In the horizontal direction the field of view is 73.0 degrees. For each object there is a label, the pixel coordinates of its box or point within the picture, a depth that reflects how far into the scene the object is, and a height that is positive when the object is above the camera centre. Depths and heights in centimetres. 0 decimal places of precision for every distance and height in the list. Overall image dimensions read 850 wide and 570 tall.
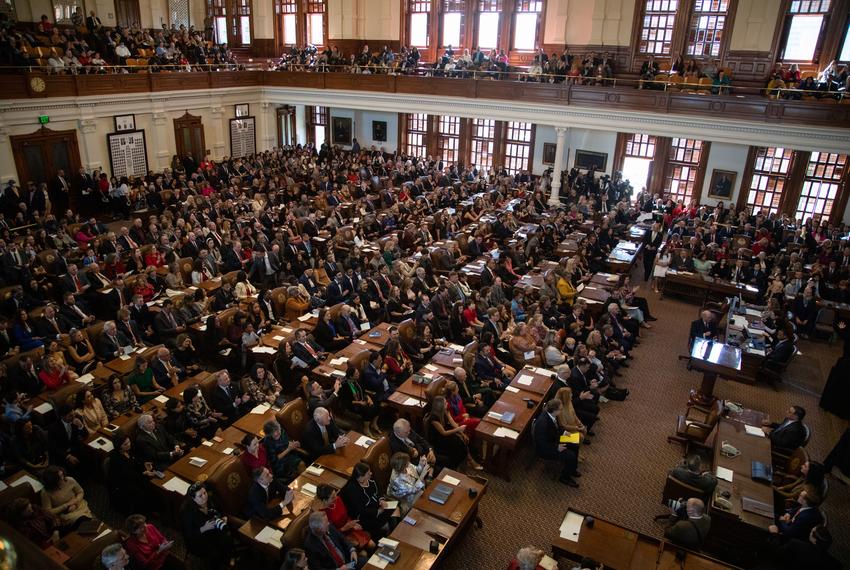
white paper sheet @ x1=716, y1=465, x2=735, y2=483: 719 -463
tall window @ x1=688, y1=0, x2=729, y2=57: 2048 +179
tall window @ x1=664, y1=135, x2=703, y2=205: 2198 -325
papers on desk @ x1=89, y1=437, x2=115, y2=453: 720 -462
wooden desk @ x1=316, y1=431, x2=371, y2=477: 700 -460
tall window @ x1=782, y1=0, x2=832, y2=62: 1883 +175
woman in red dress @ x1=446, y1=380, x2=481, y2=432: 823 -465
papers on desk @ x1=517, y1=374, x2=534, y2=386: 915 -461
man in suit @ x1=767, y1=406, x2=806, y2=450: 787 -450
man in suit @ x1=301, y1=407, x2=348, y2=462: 728 -446
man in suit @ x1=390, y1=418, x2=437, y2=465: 720 -448
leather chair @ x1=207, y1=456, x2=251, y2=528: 642 -455
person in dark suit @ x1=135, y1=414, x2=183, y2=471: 705 -451
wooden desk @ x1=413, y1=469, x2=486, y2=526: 629 -458
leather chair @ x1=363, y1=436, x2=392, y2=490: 690 -451
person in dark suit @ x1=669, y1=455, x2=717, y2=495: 702 -457
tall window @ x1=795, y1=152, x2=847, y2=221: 1930 -313
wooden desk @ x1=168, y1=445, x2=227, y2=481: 679 -460
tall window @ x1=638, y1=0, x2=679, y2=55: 2131 +182
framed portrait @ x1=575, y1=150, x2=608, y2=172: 2362 -329
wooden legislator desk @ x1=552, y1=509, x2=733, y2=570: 588 -464
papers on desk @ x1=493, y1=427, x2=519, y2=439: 777 -460
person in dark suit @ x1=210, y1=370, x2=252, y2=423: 823 -460
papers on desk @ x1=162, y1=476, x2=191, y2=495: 660 -465
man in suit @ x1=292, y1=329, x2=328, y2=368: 938 -442
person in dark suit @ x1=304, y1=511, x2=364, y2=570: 559 -447
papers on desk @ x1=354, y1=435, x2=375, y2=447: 745 -459
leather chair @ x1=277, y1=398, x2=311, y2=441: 766 -450
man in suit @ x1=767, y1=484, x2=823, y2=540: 643 -457
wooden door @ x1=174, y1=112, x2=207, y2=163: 2320 -305
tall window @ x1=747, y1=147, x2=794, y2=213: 2028 -320
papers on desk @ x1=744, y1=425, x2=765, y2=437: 805 -460
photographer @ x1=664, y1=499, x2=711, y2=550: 620 -455
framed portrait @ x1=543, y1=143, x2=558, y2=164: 2459 -316
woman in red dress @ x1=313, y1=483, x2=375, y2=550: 606 -466
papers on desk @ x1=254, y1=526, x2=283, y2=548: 593 -465
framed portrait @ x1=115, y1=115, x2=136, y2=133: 2064 -231
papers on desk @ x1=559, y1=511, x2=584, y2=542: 620 -466
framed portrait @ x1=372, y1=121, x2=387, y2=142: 2842 -301
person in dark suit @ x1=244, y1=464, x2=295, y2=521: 623 -450
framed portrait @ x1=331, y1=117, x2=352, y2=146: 2930 -318
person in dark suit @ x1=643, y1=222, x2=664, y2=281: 1545 -430
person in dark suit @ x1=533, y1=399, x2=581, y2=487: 792 -478
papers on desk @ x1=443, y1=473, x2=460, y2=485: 684 -460
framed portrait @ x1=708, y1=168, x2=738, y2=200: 2123 -359
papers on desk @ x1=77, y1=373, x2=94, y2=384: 845 -453
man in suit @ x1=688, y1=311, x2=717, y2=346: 1097 -445
